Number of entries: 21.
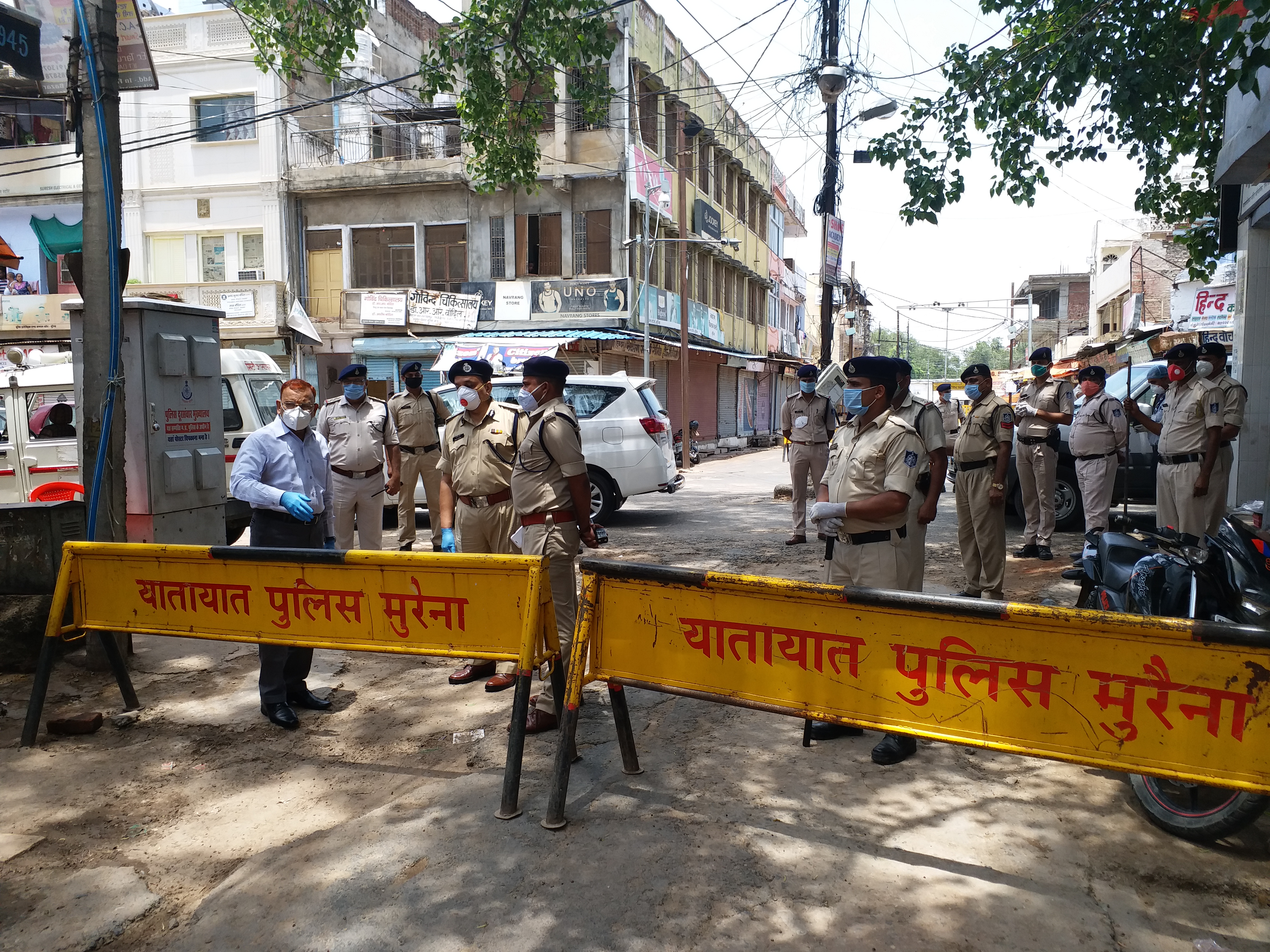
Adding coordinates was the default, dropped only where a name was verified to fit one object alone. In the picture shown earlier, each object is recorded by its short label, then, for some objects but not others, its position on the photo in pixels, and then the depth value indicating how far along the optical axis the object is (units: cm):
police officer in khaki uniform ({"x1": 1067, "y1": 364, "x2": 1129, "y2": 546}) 806
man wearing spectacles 459
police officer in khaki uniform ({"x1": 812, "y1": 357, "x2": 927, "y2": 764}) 401
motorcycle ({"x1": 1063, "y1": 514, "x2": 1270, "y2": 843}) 312
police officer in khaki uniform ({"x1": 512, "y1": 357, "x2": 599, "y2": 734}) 452
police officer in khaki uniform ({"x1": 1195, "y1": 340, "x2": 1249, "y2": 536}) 645
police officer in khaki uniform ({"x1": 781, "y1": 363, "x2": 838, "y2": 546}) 984
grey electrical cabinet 599
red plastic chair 905
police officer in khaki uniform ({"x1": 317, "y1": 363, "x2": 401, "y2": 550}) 692
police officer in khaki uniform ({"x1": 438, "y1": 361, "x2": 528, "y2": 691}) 512
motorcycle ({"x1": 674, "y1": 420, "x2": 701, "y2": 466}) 2342
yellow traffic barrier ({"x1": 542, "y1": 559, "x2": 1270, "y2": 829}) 259
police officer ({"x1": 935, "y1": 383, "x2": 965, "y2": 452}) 1244
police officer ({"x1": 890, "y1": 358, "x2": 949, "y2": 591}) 435
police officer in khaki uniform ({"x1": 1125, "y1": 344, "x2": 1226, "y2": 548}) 652
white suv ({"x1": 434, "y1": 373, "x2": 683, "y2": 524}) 1075
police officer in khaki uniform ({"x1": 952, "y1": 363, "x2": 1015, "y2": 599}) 665
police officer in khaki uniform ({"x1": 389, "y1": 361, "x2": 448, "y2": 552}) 858
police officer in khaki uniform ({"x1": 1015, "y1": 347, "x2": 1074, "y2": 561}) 863
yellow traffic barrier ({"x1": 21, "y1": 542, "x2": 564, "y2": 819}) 371
